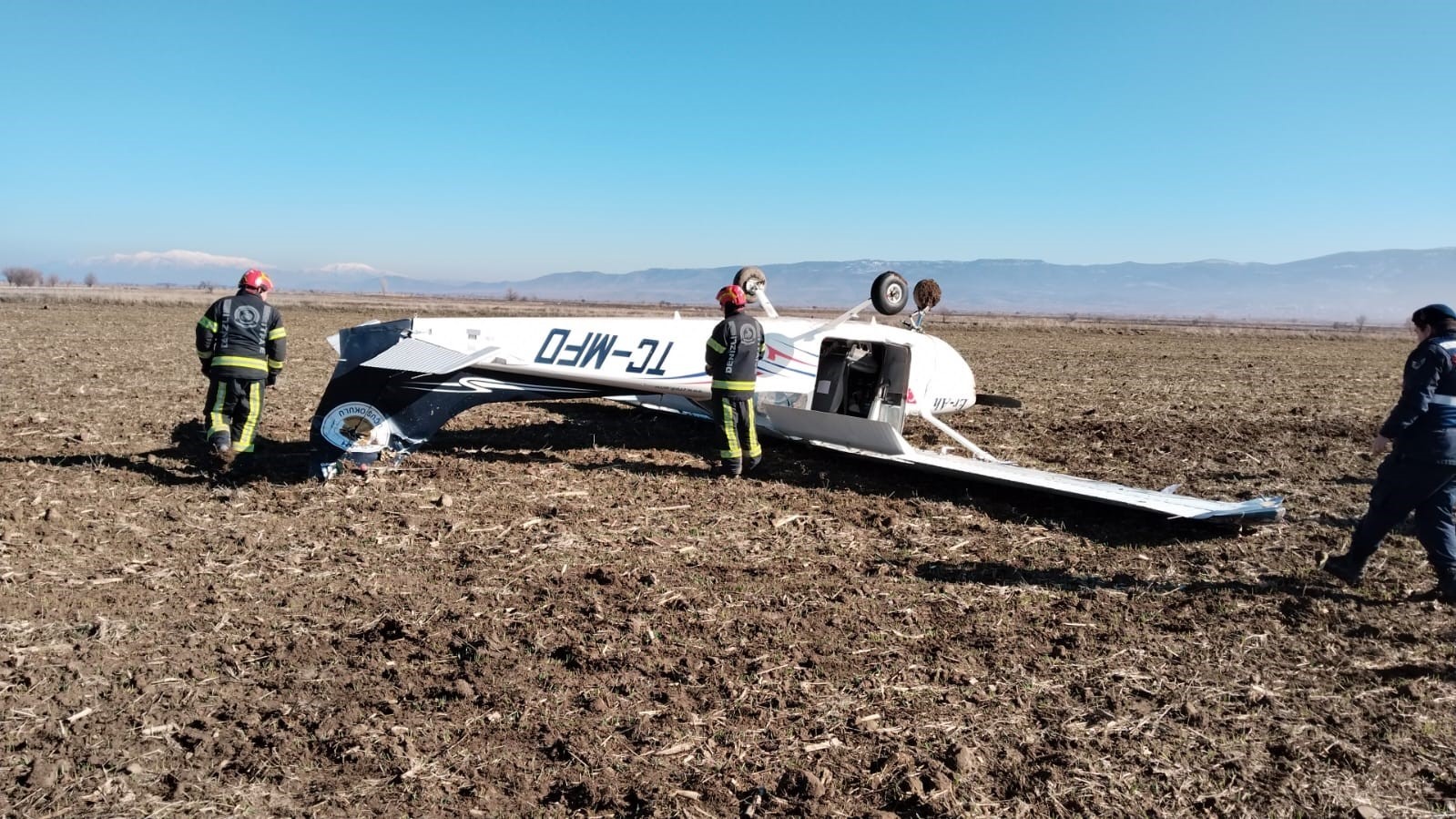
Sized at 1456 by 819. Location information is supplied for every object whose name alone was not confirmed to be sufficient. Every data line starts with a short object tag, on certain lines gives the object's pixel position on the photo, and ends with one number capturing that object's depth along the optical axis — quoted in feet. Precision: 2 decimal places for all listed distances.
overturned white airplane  27.58
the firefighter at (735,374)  29.71
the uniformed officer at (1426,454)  18.51
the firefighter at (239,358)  26.68
